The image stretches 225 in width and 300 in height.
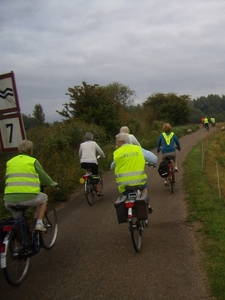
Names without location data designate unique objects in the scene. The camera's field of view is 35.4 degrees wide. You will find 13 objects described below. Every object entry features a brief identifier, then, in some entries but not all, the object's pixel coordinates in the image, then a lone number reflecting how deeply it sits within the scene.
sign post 6.82
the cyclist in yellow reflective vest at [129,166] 6.14
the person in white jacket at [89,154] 9.70
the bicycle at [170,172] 10.09
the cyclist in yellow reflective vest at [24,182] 5.25
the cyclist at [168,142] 10.38
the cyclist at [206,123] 47.28
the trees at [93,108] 23.67
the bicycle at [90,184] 9.46
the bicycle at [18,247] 4.68
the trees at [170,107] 53.47
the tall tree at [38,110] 46.79
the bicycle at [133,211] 5.55
